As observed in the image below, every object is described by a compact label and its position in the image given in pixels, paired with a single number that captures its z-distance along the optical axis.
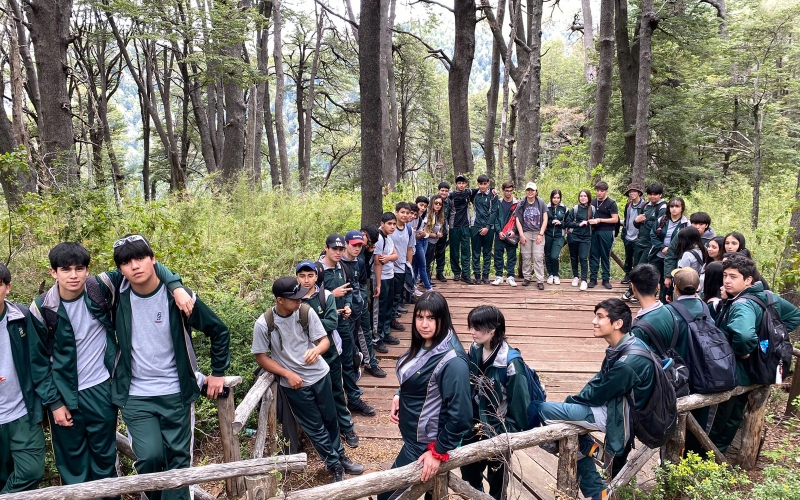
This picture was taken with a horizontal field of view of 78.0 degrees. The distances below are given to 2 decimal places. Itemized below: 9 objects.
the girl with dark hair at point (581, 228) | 8.95
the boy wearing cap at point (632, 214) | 8.79
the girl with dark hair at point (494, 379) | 3.36
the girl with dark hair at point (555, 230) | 9.08
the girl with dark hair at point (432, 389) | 3.07
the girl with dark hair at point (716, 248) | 5.89
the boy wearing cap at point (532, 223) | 8.94
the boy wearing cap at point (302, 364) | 4.01
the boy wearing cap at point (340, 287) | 5.03
